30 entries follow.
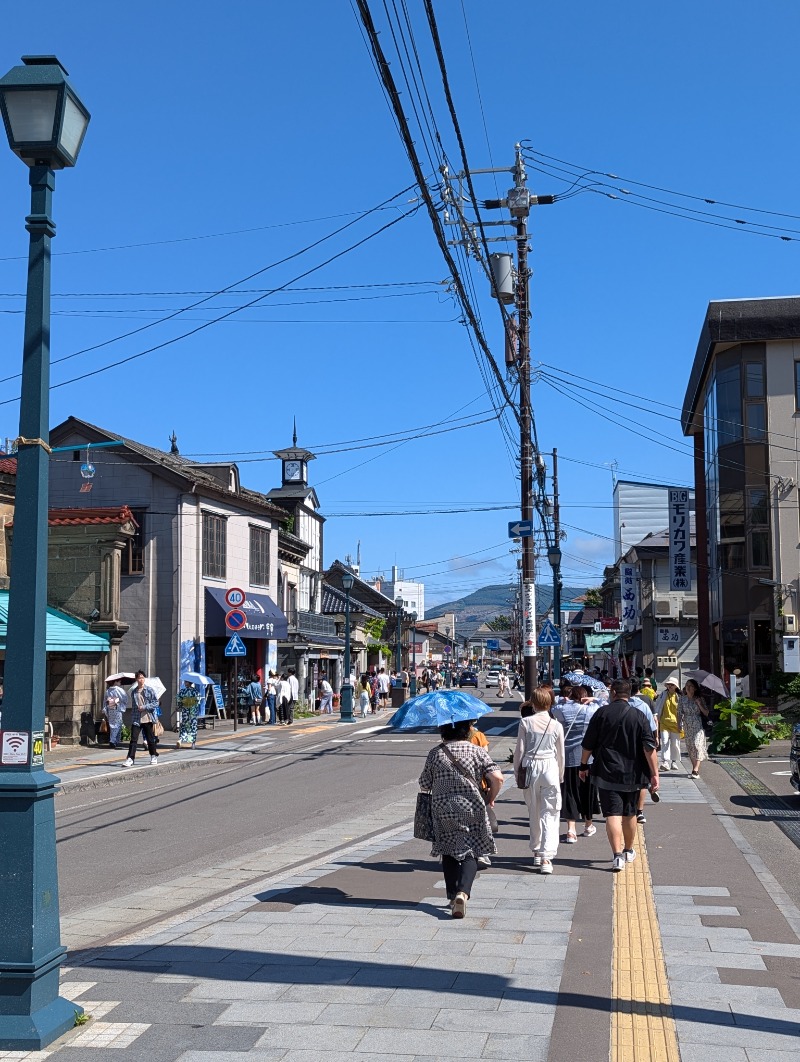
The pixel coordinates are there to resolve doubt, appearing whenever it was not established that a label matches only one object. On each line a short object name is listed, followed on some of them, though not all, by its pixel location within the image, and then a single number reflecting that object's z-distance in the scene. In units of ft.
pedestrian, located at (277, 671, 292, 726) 121.60
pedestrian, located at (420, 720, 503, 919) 26.84
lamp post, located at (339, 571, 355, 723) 126.11
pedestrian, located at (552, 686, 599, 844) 39.60
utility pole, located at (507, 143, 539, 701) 77.82
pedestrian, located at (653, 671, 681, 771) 61.31
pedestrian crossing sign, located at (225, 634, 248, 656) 91.97
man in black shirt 32.78
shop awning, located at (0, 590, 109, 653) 83.46
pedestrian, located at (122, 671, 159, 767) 70.79
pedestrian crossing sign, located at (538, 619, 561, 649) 96.68
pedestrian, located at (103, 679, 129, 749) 87.10
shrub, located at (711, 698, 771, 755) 74.23
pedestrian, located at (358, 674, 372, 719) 141.49
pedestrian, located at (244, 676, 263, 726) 120.16
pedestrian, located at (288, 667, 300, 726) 123.50
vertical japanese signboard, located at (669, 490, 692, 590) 125.08
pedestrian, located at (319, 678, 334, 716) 149.89
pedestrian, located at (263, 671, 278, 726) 120.26
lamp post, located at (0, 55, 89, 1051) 17.26
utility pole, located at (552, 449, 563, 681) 131.34
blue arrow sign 76.69
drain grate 43.27
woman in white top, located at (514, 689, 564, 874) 32.94
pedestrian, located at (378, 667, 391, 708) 175.20
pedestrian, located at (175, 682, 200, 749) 87.56
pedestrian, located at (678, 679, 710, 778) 59.26
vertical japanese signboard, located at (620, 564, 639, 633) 187.52
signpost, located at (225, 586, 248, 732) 92.22
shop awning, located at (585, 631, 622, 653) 200.23
